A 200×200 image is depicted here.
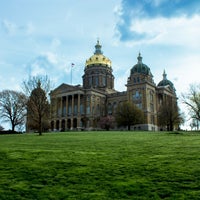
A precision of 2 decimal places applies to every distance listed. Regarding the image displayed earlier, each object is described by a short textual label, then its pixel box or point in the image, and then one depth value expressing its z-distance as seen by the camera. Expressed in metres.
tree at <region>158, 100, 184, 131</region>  65.44
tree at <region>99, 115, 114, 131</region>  78.44
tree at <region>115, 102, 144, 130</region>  63.19
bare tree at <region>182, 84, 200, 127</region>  50.12
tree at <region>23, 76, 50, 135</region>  43.91
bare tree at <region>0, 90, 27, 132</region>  65.19
